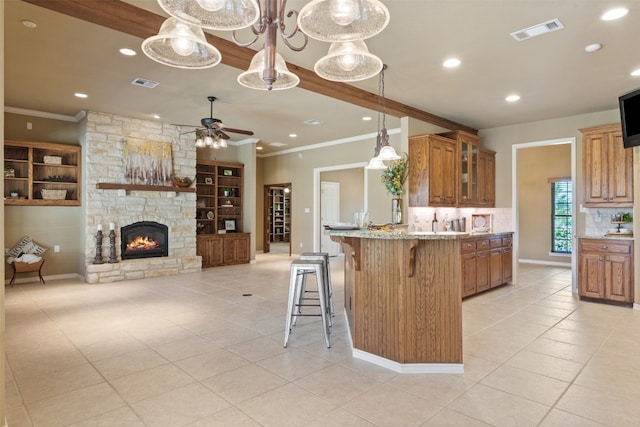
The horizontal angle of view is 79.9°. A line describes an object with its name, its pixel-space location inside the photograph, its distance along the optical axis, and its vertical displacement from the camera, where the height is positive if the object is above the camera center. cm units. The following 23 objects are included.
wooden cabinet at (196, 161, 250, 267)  845 +4
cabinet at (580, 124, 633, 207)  529 +68
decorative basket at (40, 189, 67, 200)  655 +37
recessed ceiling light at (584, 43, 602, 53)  368 +164
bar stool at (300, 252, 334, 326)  405 -59
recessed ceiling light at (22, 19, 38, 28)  337 +171
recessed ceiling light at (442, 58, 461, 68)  409 +167
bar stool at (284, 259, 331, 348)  346 -64
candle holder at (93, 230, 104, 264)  661 -55
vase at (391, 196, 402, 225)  586 +8
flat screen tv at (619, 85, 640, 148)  457 +122
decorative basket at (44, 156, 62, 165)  661 +97
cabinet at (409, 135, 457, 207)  568 +67
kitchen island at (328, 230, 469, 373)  291 -68
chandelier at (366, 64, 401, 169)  413 +71
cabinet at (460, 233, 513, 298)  537 -70
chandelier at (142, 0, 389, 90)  189 +99
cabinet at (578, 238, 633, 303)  506 -73
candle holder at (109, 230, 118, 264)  674 -54
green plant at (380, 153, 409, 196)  589 +62
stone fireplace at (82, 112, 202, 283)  662 +17
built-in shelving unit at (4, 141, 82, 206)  636 +73
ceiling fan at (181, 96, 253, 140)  560 +131
